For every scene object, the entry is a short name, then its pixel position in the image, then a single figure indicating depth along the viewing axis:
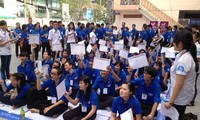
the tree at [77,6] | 26.27
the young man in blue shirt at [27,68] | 4.78
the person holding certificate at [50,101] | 3.71
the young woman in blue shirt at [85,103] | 3.30
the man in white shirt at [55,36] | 7.55
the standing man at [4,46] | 5.06
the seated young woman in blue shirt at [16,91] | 3.82
